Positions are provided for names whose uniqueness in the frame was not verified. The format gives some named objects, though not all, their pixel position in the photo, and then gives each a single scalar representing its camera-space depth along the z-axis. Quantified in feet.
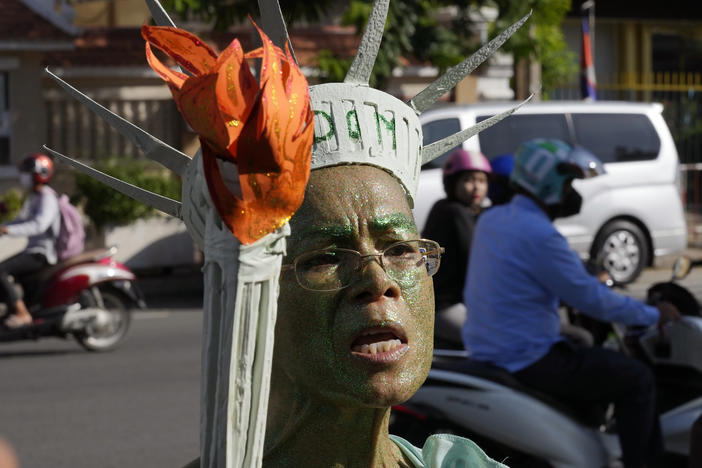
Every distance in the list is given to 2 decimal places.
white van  41.24
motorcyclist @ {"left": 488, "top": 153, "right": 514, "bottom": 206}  20.11
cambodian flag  54.70
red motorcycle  30.83
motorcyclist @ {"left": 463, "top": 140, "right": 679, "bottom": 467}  14.47
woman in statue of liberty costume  3.65
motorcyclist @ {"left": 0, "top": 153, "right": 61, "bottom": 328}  30.76
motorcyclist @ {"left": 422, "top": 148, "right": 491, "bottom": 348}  16.93
